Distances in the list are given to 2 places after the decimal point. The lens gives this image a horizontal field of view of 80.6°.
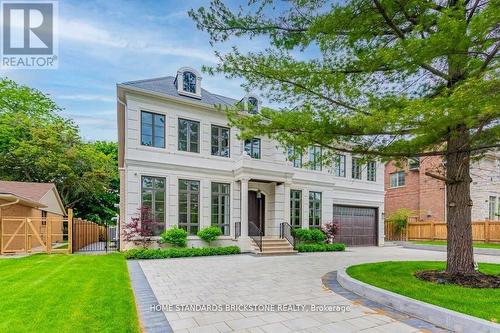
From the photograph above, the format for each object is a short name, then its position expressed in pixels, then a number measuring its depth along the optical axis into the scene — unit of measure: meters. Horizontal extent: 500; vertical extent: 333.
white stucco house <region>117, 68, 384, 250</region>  11.95
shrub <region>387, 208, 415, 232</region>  20.97
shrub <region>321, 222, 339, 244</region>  15.68
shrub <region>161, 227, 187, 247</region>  11.66
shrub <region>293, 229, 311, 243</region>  14.67
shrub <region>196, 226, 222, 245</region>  12.52
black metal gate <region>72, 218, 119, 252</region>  12.56
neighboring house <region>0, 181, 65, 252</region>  12.02
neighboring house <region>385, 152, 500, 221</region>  21.41
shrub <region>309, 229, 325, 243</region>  14.93
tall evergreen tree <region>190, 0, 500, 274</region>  5.22
